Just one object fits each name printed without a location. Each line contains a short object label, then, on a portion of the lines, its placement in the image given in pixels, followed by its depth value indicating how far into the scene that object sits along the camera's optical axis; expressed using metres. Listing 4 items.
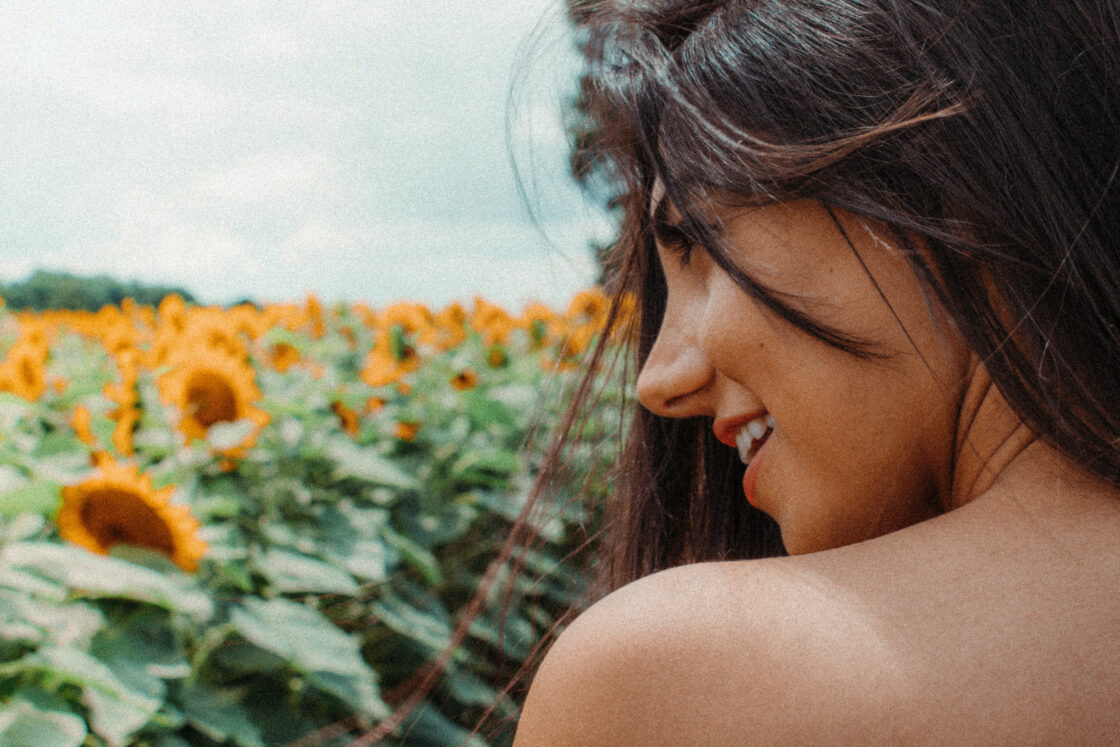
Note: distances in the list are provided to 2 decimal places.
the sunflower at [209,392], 1.81
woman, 0.54
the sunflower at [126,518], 1.27
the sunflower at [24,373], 1.85
